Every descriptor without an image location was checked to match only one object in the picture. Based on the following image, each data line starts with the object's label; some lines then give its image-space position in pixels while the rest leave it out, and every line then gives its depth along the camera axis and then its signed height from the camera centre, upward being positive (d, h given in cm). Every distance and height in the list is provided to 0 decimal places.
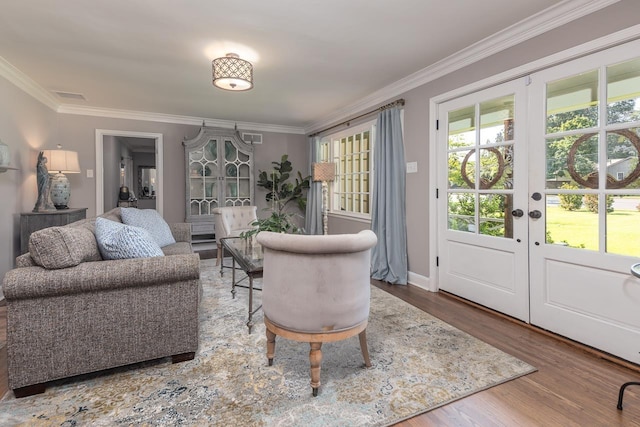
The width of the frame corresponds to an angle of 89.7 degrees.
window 448 +57
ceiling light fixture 271 +115
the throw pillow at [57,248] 162 -22
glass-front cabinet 525 +56
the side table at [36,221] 335 -16
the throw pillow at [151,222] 296 -16
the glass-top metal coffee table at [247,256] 228 -42
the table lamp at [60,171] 377 +43
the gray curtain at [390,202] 371 +3
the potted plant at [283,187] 582 +34
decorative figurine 366 +22
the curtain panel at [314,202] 557 +6
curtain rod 367 +121
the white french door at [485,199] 259 +5
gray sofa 159 -57
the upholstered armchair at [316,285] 157 -40
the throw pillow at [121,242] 188 -22
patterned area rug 149 -97
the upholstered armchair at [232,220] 435 -21
